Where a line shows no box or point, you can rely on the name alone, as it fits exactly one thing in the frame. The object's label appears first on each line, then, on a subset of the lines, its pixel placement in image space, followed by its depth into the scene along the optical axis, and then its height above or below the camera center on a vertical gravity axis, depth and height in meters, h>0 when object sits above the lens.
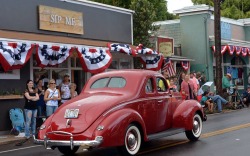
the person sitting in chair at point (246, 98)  25.12 -1.32
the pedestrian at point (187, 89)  16.91 -0.49
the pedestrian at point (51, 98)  14.08 -0.61
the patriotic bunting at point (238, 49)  28.12 +1.69
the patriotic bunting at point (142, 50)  19.53 +1.22
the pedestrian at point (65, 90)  15.62 -0.40
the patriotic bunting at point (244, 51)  28.96 +1.60
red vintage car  8.80 -0.83
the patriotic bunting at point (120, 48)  18.48 +1.26
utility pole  22.92 +1.45
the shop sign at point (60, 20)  16.91 +2.38
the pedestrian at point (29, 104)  13.49 -0.77
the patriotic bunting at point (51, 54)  15.10 +0.87
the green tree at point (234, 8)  43.62 +6.94
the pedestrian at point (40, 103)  15.13 -0.82
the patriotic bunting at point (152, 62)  20.72 +0.72
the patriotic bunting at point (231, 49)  27.31 +1.66
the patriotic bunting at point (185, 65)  26.29 +0.69
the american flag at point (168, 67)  23.31 +0.52
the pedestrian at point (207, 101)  21.11 -1.25
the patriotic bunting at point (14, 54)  13.66 +0.81
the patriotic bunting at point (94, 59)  16.81 +0.76
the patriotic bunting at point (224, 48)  26.90 +1.67
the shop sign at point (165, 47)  24.14 +1.65
